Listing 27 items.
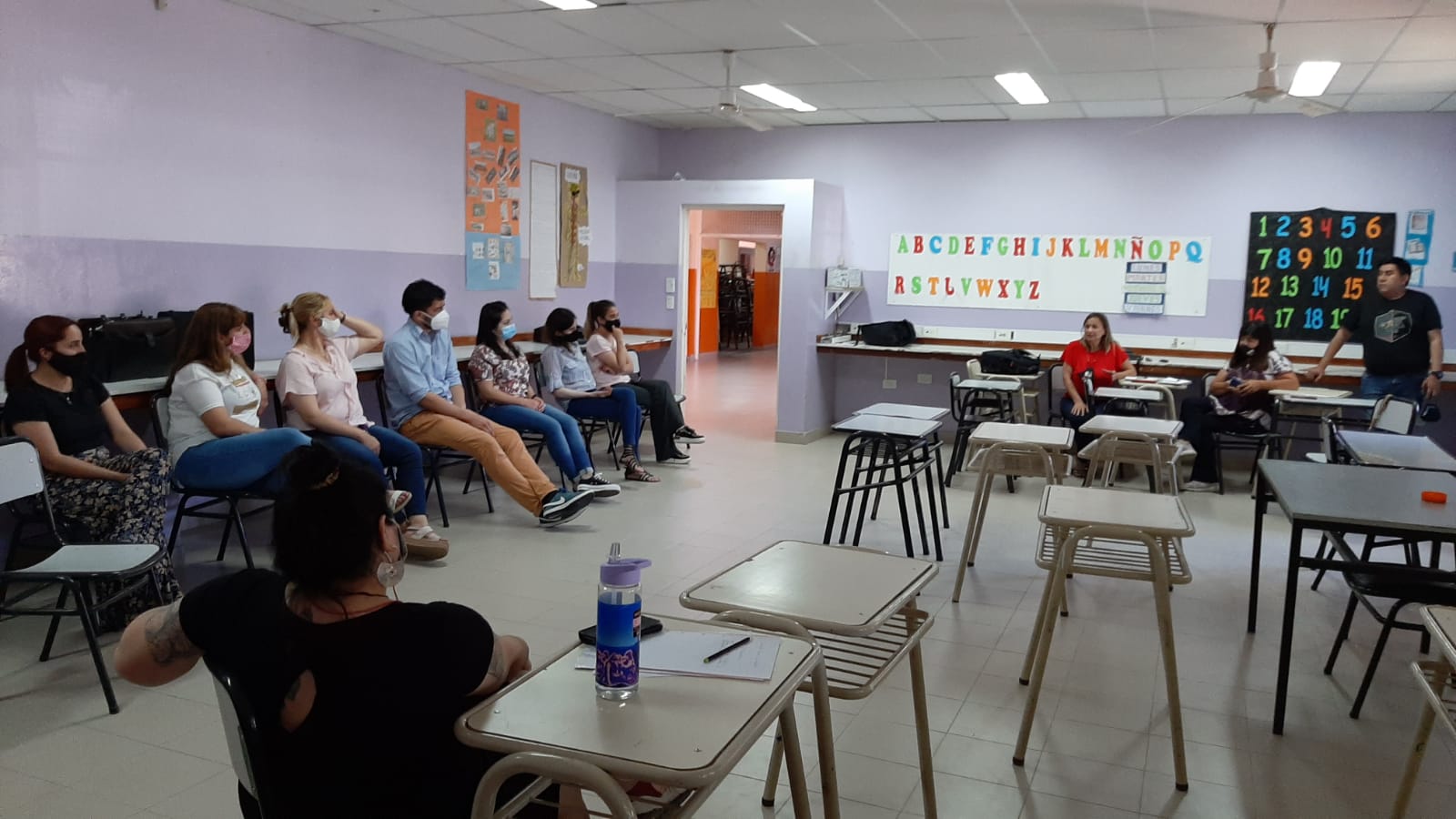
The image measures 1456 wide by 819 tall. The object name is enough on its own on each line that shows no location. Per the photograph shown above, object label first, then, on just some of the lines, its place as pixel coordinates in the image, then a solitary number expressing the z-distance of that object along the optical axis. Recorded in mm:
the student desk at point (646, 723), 1463
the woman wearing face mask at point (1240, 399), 6898
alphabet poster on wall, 8227
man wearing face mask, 5449
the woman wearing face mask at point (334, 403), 4785
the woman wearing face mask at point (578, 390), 6824
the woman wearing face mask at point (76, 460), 3818
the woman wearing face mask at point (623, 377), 7195
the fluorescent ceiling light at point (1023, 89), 6840
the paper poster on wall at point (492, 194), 7285
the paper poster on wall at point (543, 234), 8023
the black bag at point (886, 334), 8727
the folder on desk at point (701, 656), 1746
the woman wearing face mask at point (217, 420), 4234
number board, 7707
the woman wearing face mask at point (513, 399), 6012
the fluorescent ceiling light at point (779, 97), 7504
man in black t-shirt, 6758
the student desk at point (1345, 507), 2895
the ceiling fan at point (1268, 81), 5422
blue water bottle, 1663
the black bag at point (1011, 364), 7684
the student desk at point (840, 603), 2092
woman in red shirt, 7141
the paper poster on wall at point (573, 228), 8406
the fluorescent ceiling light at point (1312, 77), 6121
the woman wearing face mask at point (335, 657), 1525
